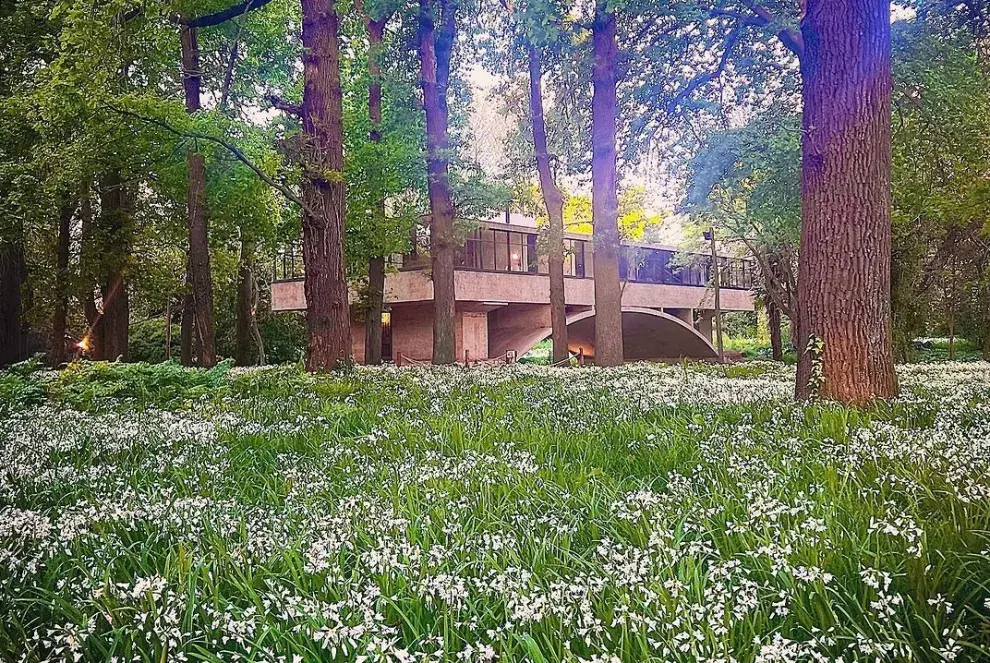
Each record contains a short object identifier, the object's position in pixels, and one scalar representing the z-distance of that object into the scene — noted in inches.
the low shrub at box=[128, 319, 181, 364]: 1530.8
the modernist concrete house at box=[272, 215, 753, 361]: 1266.0
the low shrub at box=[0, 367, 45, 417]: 332.2
